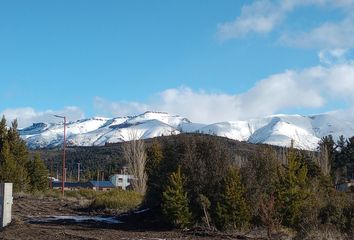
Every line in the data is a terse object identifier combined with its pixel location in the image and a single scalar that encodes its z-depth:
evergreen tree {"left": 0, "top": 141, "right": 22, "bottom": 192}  47.66
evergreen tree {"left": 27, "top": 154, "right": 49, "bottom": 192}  54.34
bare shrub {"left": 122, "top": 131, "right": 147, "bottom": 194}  57.16
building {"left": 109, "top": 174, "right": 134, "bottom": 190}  138.25
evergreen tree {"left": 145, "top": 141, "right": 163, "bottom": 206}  27.10
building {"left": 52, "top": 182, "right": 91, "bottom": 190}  124.88
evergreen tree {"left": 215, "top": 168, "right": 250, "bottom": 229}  22.98
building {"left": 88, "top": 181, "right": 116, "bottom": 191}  122.59
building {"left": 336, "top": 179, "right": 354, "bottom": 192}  70.16
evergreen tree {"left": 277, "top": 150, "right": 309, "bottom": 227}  24.02
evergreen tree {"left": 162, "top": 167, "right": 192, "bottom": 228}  23.52
